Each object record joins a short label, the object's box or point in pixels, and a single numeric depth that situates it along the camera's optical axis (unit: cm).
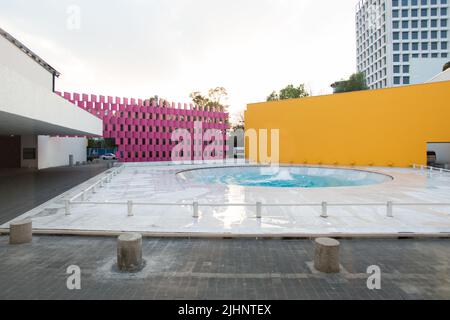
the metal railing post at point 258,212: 969
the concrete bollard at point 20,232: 755
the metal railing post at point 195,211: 971
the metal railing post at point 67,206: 1016
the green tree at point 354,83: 6650
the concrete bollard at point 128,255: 593
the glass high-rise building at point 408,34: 7944
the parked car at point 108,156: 4725
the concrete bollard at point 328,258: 577
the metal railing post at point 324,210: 972
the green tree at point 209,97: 6869
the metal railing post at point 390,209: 971
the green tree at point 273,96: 7444
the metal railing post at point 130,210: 999
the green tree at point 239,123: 7312
